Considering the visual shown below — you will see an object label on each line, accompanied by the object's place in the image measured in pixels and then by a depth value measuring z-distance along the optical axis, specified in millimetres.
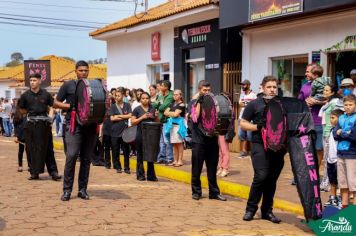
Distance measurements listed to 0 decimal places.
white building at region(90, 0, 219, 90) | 16484
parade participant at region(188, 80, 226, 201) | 8089
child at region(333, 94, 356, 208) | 6922
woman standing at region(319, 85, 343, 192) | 7930
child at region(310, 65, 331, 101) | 8367
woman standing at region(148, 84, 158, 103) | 12398
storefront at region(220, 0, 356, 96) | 11766
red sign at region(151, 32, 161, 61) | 19234
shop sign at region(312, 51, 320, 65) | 12547
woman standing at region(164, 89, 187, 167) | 11273
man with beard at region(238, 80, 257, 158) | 12500
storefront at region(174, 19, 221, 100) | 15891
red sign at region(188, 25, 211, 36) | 16312
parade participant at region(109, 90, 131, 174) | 10977
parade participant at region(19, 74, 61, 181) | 9453
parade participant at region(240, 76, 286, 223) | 6516
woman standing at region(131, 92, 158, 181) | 10000
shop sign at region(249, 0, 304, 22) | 12148
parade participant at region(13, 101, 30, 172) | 10453
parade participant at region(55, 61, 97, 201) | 7723
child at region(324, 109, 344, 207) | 7430
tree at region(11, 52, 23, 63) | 116000
